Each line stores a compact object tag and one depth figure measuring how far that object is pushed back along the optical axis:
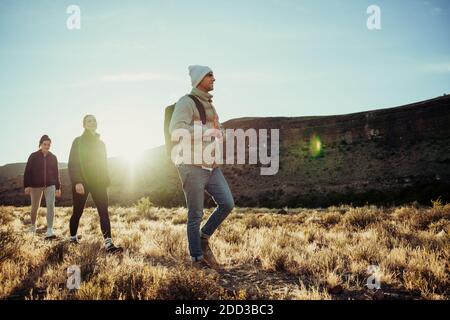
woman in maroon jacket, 7.70
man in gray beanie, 3.97
